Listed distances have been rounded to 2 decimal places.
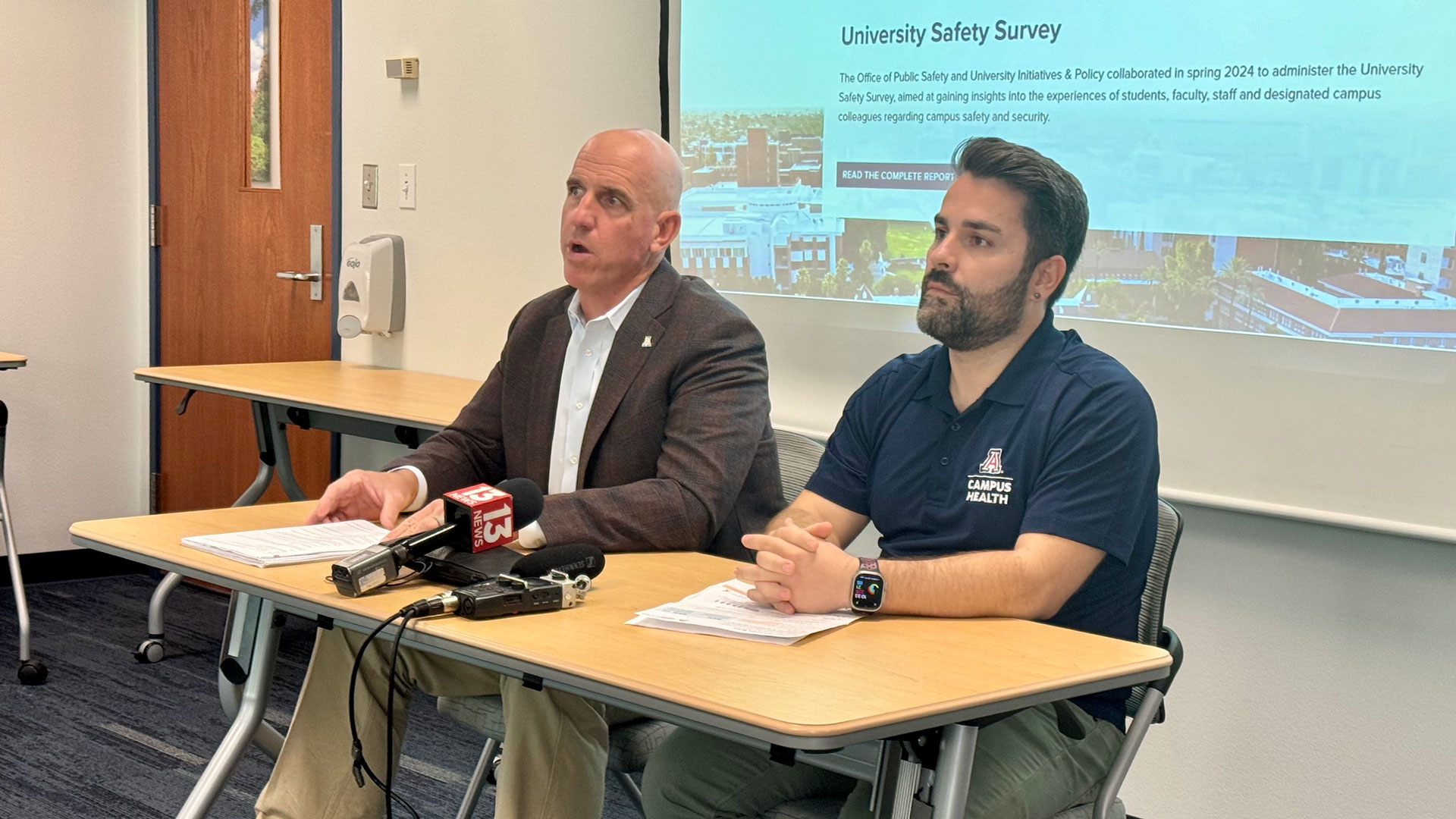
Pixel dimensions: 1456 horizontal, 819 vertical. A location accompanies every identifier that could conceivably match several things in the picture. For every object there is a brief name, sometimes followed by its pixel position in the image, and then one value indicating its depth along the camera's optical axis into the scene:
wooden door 4.62
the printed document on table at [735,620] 1.57
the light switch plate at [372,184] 4.42
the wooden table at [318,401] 3.48
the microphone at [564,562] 1.74
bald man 1.94
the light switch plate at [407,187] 4.30
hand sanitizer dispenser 4.26
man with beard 1.71
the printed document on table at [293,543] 1.85
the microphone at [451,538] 1.69
